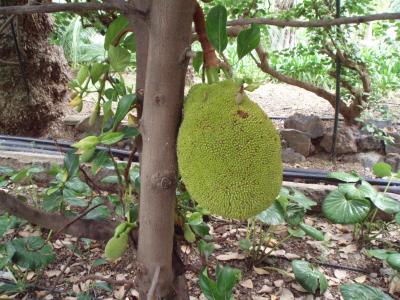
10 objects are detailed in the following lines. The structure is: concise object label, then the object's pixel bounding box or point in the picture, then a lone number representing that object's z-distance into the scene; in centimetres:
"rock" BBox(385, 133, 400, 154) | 245
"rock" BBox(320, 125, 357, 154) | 244
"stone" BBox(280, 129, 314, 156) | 244
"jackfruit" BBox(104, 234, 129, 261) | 55
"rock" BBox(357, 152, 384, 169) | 238
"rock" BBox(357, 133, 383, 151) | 246
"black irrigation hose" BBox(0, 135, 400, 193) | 130
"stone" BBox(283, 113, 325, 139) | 249
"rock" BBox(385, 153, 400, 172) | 230
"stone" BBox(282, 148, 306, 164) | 228
